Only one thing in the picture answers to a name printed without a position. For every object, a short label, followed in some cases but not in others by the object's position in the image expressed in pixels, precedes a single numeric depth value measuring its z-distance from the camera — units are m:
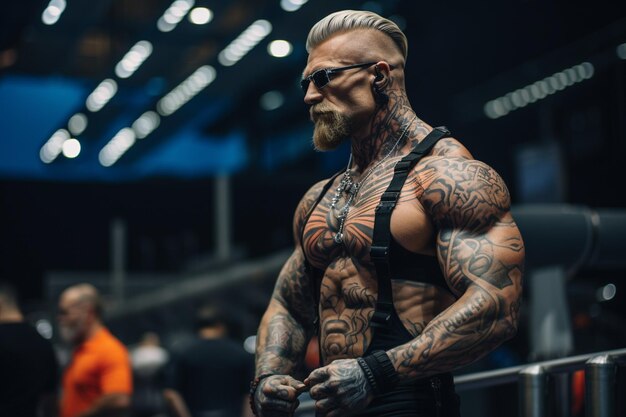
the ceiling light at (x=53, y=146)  16.66
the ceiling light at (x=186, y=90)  15.60
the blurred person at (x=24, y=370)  4.87
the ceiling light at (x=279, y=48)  14.46
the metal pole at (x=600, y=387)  2.67
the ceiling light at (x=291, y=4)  12.74
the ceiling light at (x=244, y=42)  13.73
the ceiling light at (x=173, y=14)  12.59
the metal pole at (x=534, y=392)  2.90
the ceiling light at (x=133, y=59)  14.12
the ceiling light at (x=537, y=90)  13.44
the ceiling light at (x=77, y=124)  16.73
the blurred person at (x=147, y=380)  9.33
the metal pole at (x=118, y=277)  15.09
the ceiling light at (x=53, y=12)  12.04
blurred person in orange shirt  5.49
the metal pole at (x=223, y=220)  12.35
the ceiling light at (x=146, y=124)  17.20
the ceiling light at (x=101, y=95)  15.55
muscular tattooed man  2.37
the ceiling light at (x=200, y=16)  12.92
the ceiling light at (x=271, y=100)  17.44
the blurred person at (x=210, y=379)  6.05
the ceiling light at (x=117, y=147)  18.05
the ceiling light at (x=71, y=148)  17.33
